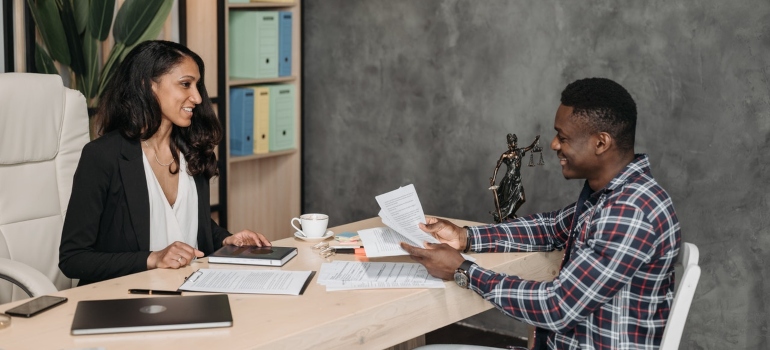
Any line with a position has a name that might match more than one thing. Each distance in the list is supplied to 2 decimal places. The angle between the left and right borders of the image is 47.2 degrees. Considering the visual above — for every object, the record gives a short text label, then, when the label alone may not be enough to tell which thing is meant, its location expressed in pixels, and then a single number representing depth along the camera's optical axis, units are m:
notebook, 2.17
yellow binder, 4.21
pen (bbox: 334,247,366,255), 2.32
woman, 2.33
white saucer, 2.47
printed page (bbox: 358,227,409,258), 2.13
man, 1.80
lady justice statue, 2.75
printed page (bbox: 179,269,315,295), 1.92
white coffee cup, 2.47
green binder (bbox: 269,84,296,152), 4.30
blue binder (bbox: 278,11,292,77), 4.22
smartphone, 1.72
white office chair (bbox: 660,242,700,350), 1.72
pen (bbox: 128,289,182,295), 1.89
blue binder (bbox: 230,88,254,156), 4.12
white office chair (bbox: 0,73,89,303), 2.53
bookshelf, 3.91
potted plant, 3.18
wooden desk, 1.60
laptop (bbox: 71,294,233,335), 1.63
